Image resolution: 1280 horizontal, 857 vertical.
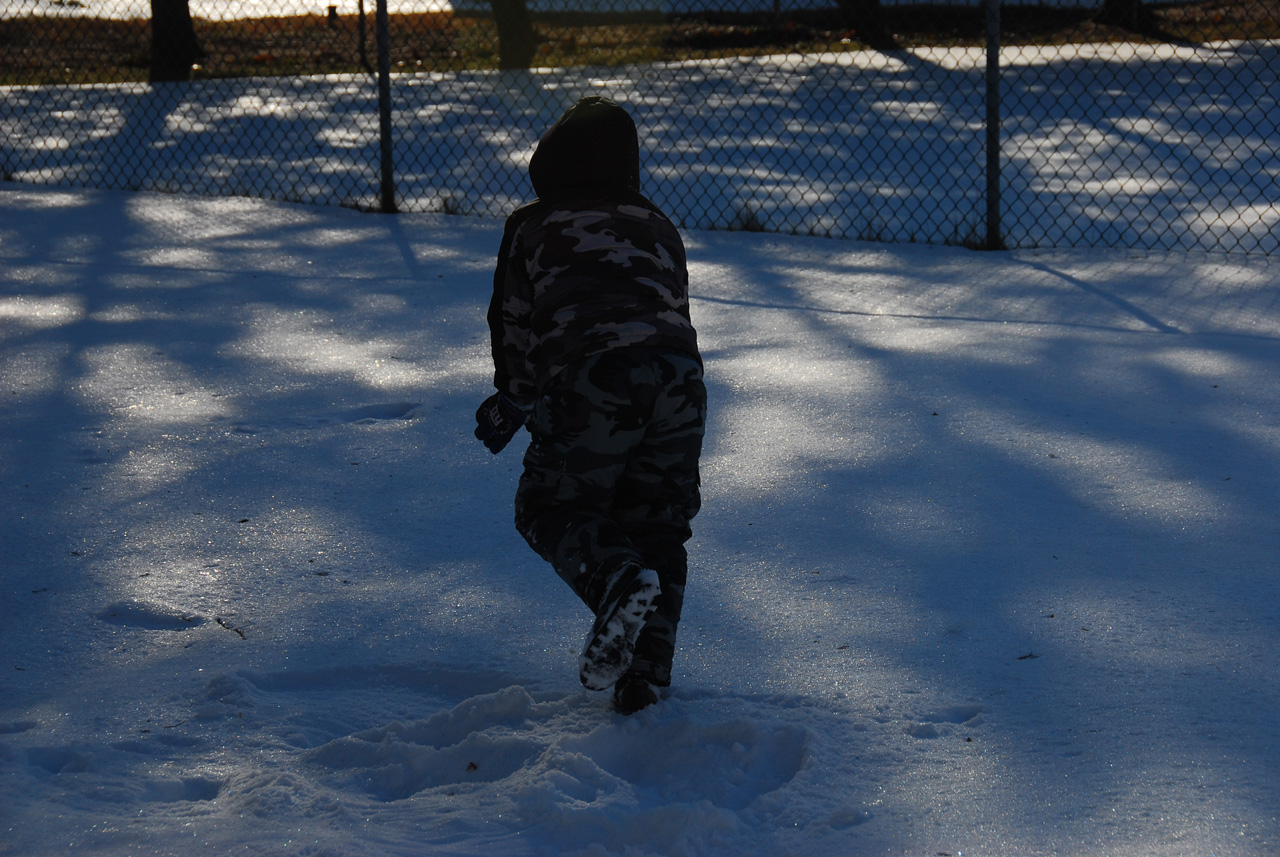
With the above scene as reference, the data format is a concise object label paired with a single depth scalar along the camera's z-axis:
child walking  4.01
